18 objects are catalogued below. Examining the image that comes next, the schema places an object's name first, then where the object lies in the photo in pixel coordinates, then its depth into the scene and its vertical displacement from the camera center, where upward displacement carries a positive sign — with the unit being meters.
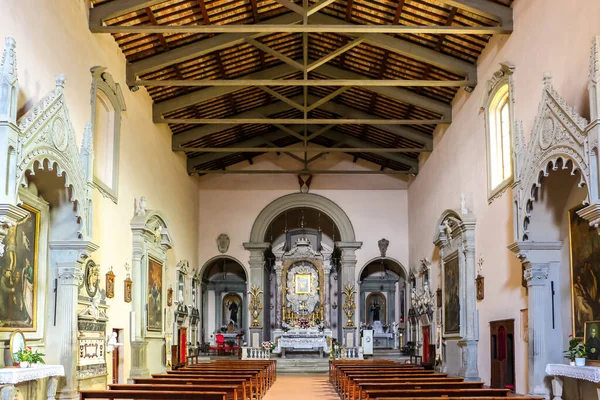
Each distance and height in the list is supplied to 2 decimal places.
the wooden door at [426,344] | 24.52 -1.61
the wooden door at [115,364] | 17.27 -1.53
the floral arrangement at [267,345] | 27.12 -1.76
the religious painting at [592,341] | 10.73 -0.67
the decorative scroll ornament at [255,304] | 28.92 -0.25
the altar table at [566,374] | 9.63 -1.10
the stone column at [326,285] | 30.62 +0.51
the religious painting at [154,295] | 20.12 +0.09
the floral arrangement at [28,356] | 10.80 -0.85
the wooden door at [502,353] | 15.73 -1.27
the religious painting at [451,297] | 19.78 -0.02
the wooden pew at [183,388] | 11.43 -1.42
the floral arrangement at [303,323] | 29.28 -1.02
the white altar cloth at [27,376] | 9.78 -1.09
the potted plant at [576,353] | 10.59 -0.84
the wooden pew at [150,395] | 10.80 -1.43
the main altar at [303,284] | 30.50 +0.56
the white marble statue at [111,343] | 16.08 -0.96
